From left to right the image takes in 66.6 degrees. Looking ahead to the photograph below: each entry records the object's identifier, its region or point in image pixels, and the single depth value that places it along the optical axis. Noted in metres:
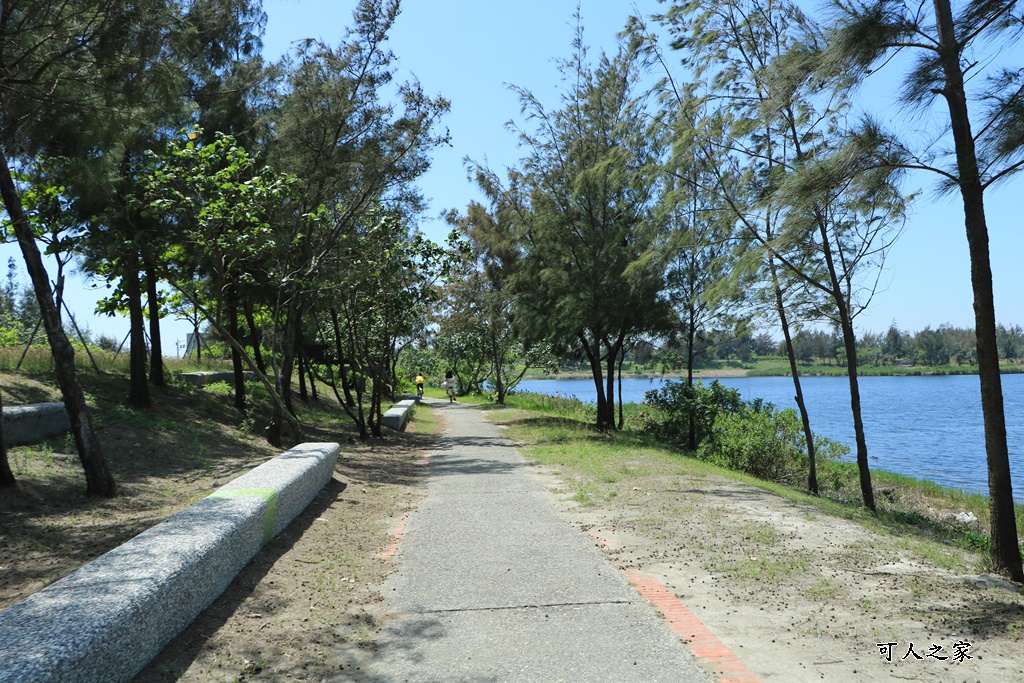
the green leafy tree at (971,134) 6.29
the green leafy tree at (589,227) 18.91
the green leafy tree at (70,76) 7.96
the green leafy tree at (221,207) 12.42
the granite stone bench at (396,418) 21.81
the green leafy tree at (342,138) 14.57
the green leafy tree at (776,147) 11.73
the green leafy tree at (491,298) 22.28
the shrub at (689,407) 19.98
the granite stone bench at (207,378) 22.12
